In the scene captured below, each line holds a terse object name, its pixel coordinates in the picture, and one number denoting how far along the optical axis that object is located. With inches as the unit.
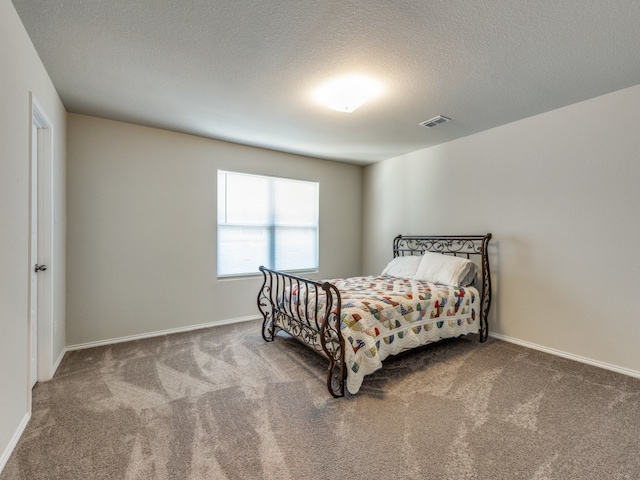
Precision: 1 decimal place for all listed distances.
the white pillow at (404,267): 149.3
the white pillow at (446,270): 130.3
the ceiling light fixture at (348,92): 92.7
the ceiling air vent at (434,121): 122.4
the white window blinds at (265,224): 155.6
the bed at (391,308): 86.9
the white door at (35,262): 88.9
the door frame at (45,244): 91.1
